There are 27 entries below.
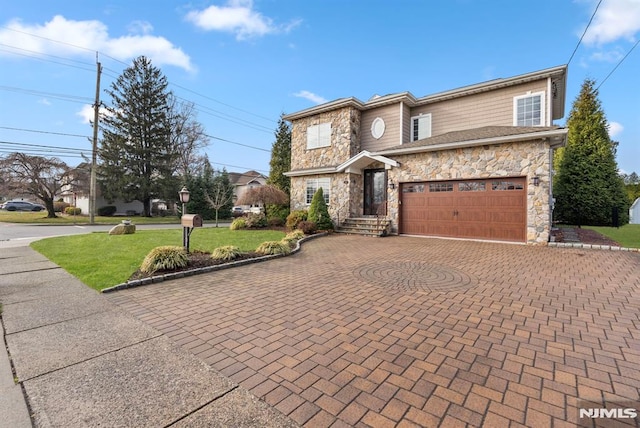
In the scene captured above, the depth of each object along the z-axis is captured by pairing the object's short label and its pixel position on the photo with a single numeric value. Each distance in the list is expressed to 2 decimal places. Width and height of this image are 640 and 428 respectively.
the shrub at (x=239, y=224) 14.74
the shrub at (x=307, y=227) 12.65
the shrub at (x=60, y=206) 32.66
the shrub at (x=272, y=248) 7.92
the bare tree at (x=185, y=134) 29.77
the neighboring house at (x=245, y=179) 41.84
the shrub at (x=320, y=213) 13.38
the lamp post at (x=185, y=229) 7.10
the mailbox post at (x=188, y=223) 6.59
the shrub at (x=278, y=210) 16.77
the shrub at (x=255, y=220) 15.05
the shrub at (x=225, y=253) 7.03
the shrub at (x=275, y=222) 15.84
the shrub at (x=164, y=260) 5.83
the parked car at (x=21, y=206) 34.64
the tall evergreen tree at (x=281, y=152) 24.69
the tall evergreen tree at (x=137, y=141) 25.33
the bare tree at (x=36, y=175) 20.34
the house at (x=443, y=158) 9.71
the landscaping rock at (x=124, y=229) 12.62
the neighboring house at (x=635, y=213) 21.44
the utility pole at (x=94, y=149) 19.81
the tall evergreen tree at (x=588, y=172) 15.64
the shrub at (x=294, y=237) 9.48
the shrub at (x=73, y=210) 28.71
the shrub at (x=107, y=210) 28.88
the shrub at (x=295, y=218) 13.68
